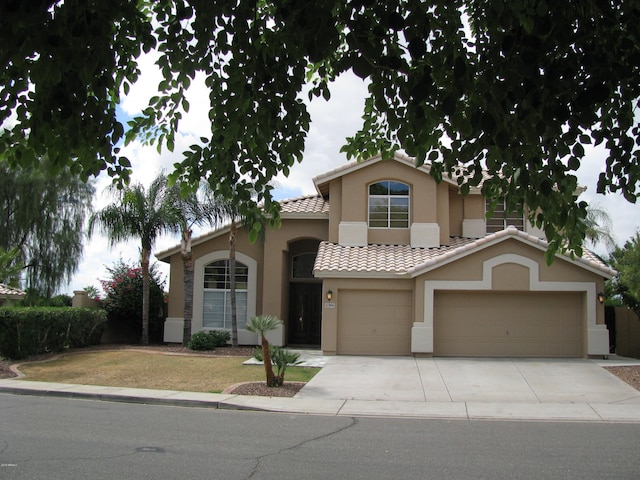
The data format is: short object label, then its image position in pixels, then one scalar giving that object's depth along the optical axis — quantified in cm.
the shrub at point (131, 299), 2402
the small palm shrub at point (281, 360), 1416
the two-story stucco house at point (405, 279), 1886
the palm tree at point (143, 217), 2158
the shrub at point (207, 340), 2092
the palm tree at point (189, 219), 2109
